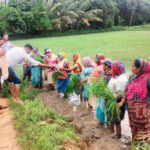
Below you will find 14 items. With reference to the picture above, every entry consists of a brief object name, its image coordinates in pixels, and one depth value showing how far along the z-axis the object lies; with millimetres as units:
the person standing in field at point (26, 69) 7363
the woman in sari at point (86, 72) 4840
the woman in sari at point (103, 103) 3866
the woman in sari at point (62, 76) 5770
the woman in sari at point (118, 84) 3430
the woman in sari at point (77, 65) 5379
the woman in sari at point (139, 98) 2977
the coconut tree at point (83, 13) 32556
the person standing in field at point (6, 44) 6722
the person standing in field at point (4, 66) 4812
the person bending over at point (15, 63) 4949
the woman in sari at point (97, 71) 4266
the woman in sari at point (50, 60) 6420
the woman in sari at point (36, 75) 6918
